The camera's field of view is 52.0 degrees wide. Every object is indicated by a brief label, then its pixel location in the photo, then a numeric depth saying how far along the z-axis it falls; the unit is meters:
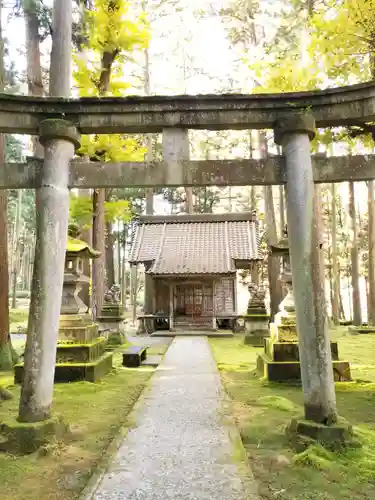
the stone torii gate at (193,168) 4.53
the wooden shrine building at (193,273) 18.36
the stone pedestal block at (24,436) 4.31
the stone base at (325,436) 4.27
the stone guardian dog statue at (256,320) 14.53
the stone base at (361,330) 17.36
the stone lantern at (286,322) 8.02
